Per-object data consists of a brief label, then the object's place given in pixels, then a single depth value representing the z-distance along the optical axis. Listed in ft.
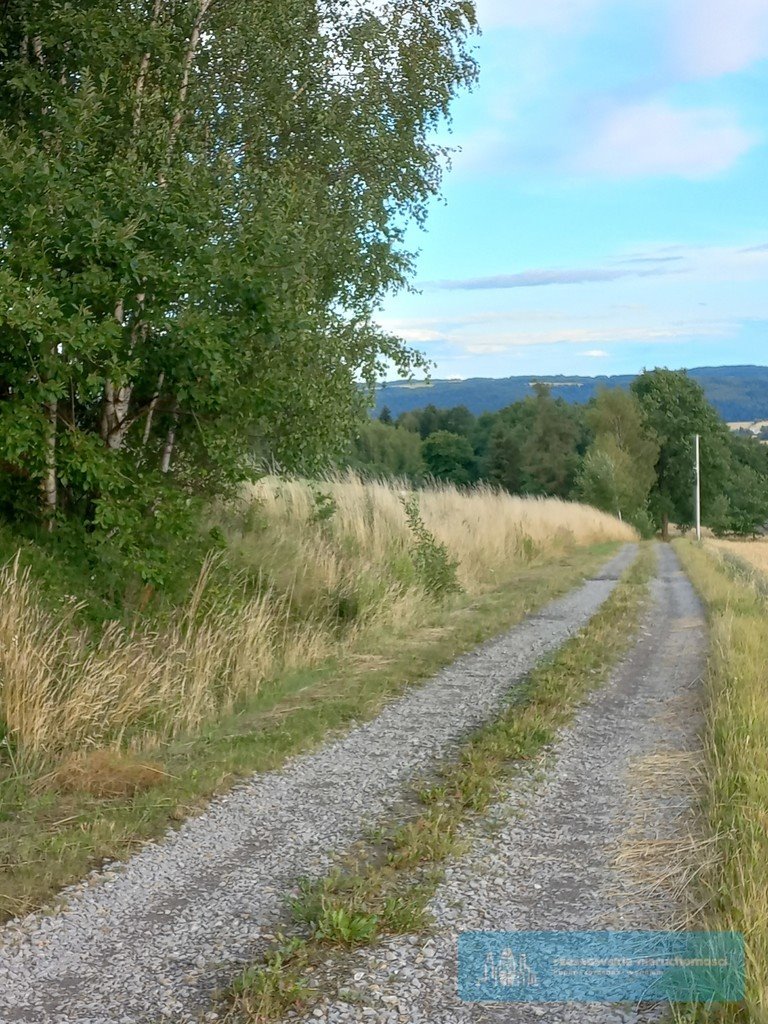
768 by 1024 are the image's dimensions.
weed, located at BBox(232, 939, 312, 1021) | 9.21
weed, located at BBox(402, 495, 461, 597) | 41.70
